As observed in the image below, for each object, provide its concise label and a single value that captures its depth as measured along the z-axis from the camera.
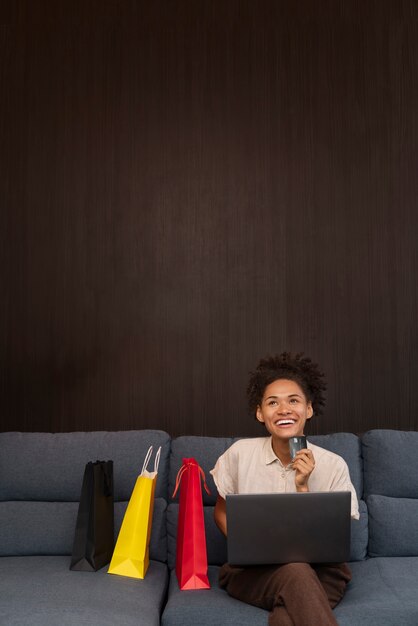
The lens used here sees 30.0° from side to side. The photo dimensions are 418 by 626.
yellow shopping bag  2.53
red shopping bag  2.45
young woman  2.18
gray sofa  2.39
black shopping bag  2.55
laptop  2.22
